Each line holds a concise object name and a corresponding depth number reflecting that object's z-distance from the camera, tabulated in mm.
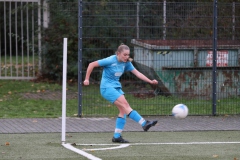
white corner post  18825
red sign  27528
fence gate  39344
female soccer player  19312
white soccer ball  18953
